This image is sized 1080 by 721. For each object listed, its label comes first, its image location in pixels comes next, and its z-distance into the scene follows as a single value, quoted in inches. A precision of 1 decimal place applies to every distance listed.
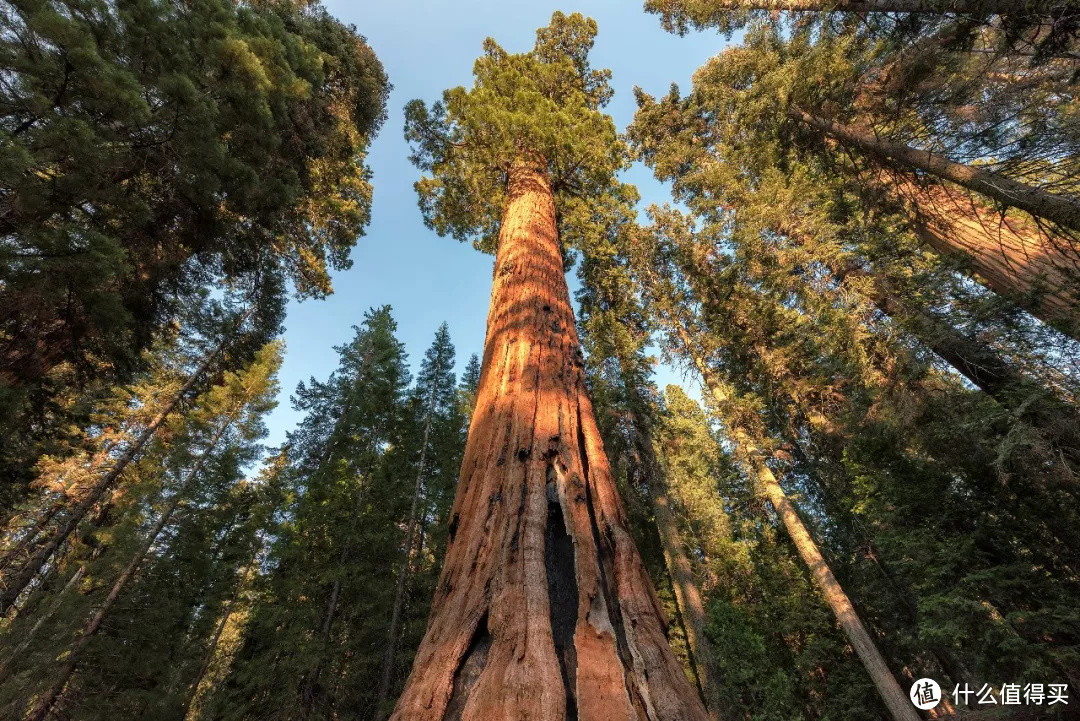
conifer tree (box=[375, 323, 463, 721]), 472.7
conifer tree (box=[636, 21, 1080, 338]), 189.3
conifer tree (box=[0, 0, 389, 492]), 134.6
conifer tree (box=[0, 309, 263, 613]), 313.4
